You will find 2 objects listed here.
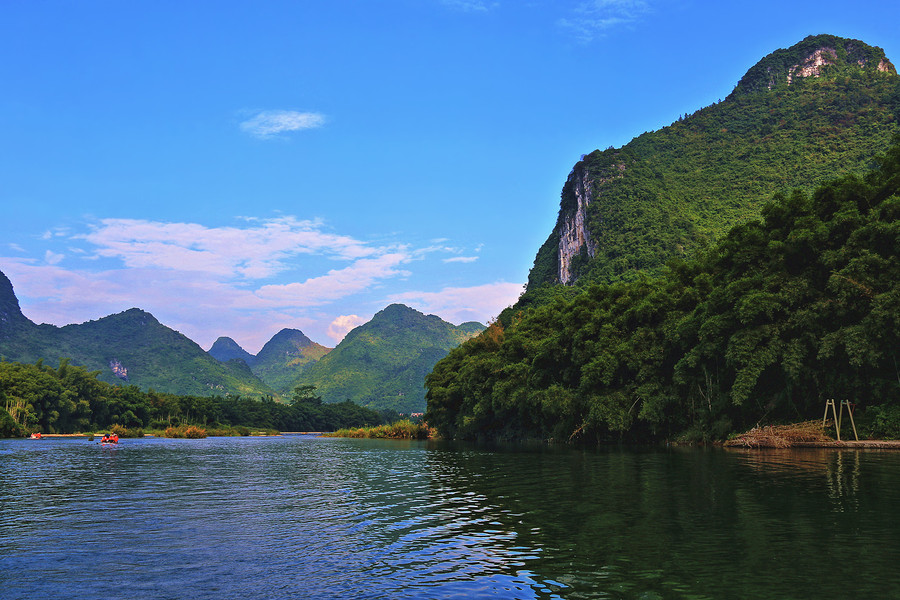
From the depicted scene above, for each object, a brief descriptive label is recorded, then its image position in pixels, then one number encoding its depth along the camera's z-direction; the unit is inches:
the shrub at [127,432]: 4001.0
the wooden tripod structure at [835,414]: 1348.9
